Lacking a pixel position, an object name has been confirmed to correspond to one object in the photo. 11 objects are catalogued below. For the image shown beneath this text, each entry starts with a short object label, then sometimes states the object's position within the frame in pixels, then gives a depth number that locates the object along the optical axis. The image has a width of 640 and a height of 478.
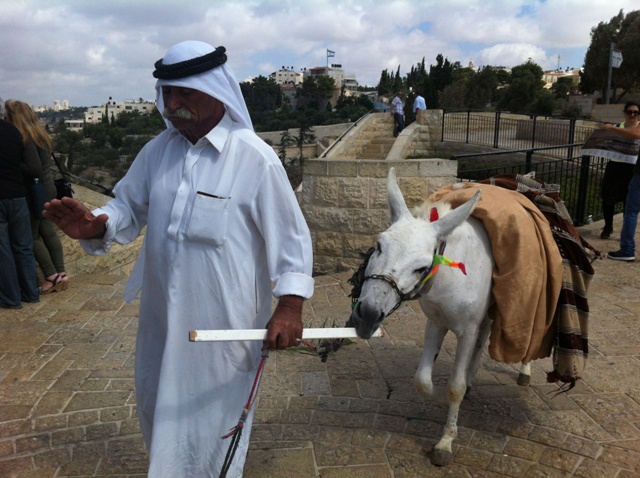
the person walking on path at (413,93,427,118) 22.68
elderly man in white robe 2.13
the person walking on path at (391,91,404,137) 22.22
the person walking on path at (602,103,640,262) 6.92
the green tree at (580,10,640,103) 34.78
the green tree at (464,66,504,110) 44.09
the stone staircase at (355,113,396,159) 21.22
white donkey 2.26
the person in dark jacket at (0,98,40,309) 5.21
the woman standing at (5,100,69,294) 5.50
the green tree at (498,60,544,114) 41.00
